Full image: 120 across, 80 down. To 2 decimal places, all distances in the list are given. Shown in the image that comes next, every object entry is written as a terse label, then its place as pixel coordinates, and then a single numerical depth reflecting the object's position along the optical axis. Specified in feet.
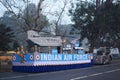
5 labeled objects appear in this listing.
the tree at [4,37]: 130.82
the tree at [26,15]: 142.21
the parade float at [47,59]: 86.43
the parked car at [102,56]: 133.69
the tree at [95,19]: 158.30
